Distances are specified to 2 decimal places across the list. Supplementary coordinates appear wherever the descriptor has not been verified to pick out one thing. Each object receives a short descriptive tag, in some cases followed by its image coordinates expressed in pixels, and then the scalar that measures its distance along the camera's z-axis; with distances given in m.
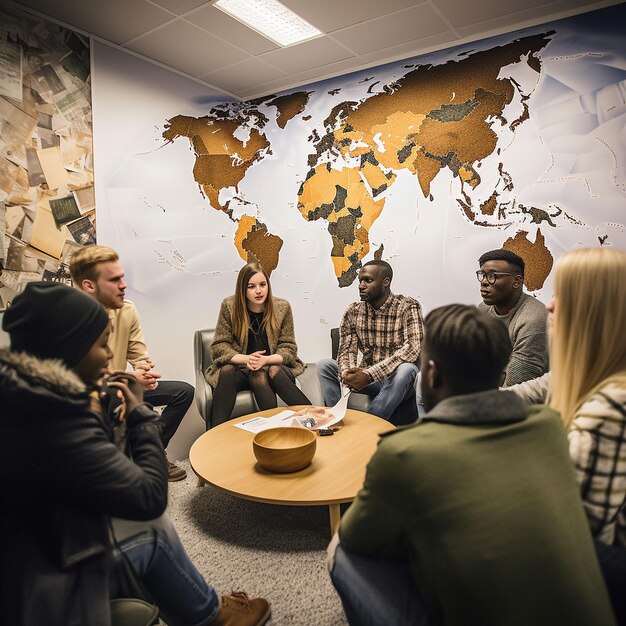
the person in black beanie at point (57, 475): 1.01
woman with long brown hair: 3.05
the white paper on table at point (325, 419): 2.31
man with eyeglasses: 2.50
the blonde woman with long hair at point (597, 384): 1.05
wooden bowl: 1.85
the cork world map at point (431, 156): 3.01
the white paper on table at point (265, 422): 2.40
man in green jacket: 0.86
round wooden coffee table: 1.74
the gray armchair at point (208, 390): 3.05
